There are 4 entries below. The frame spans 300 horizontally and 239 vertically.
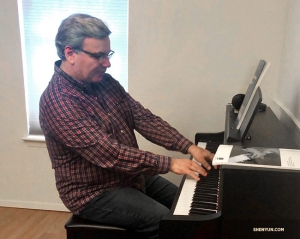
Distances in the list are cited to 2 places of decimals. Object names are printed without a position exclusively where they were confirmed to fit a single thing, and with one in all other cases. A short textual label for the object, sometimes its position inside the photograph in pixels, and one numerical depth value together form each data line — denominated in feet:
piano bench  4.50
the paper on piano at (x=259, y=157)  3.36
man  4.37
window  7.61
